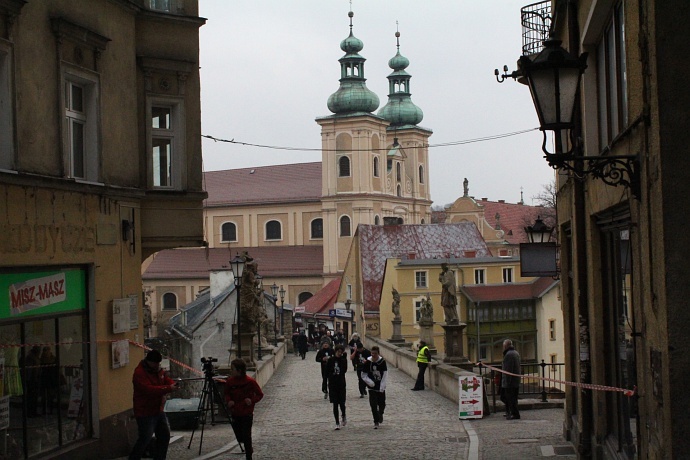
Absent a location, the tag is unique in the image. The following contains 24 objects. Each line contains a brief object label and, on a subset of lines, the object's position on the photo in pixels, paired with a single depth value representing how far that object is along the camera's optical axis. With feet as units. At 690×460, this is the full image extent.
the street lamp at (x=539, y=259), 53.01
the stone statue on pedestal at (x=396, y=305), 155.80
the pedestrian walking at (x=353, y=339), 102.31
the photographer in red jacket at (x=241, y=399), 41.37
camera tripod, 50.00
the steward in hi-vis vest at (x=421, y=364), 86.02
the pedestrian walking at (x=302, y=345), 158.40
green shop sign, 36.04
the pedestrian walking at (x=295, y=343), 181.54
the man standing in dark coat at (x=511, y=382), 59.72
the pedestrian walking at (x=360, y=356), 65.65
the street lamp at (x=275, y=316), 164.58
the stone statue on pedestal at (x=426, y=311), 121.82
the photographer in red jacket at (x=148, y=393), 37.93
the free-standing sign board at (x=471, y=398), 61.82
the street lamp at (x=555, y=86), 24.58
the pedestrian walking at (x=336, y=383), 57.72
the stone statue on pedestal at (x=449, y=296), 97.29
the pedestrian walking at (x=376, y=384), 57.93
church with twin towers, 331.16
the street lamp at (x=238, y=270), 85.66
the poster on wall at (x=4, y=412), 35.17
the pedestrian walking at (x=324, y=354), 74.43
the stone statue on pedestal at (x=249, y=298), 93.42
